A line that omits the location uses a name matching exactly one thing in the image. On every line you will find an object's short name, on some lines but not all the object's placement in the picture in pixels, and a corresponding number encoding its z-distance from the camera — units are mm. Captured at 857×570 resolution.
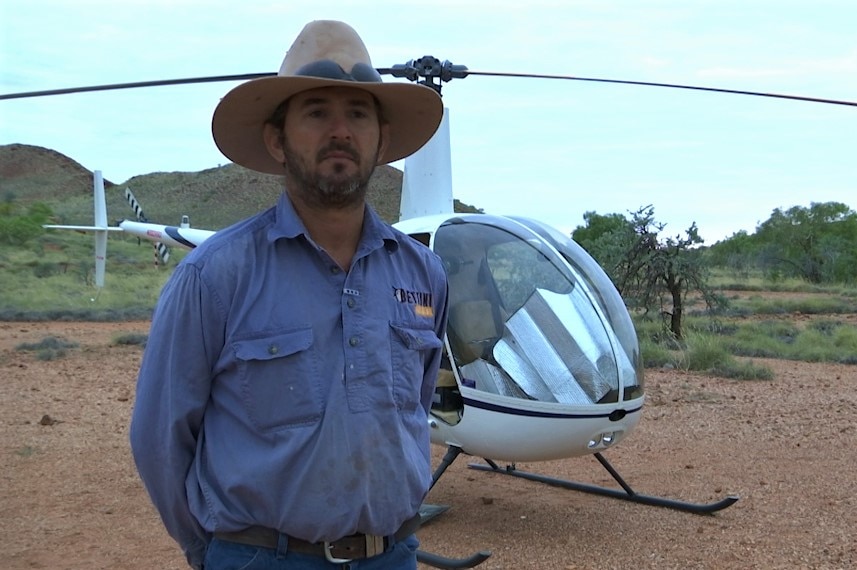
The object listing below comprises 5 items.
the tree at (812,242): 37188
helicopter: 5246
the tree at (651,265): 16250
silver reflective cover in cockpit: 5242
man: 2102
